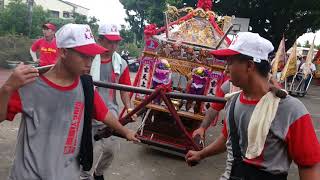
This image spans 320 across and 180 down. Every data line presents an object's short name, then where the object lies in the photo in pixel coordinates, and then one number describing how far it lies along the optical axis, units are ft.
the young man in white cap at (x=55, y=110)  5.95
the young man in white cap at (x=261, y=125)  5.33
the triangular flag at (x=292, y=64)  30.43
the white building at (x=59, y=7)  134.61
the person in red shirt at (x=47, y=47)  18.57
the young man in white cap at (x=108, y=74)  10.69
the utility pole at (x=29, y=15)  58.86
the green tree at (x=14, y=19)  60.20
